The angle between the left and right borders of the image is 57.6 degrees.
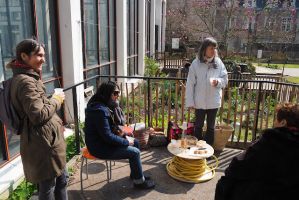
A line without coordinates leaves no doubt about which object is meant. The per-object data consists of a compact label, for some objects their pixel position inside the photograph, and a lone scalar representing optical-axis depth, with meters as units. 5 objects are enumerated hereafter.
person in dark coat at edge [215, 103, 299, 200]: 1.50
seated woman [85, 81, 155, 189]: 2.72
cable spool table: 3.29
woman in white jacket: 3.65
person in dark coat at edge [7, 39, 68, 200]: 1.89
